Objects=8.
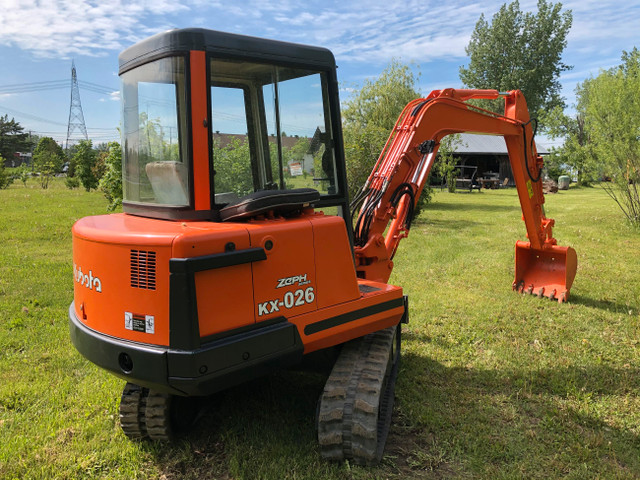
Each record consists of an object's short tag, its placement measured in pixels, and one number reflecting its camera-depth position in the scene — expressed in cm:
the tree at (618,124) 1262
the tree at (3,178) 2567
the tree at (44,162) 3042
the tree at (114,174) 1166
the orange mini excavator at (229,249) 281
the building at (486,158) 3859
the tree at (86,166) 2538
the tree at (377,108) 1562
